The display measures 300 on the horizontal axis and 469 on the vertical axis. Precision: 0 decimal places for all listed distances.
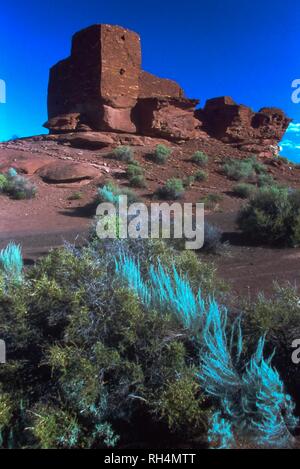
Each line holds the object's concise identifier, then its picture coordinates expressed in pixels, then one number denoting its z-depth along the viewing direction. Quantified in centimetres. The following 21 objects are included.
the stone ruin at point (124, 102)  2278
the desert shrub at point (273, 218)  902
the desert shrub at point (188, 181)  1909
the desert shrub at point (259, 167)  2322
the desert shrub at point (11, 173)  1663
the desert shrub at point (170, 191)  1683
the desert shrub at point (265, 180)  2044
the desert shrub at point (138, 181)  1797
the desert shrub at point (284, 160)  2620
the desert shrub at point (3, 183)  1580
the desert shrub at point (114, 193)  1451
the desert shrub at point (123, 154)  2102
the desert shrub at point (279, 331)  296
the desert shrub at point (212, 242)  834
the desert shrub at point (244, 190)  1781
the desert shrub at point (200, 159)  2272
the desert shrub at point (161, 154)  2200
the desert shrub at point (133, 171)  1883
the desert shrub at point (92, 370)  255
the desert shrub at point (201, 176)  2022
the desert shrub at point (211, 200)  1556
